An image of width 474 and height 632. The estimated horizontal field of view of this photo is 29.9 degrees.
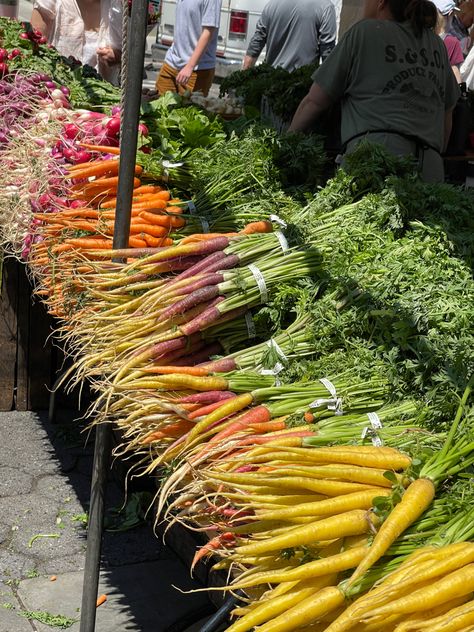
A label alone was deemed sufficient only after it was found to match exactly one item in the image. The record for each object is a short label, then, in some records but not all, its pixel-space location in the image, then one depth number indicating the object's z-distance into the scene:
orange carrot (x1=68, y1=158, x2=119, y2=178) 3.50
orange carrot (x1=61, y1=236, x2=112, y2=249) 3.20
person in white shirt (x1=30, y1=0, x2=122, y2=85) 7.48
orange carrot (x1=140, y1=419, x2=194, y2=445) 2.45
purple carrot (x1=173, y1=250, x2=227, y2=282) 2.79
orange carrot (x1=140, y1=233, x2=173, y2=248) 3.19
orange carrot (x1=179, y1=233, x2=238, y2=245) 3.00
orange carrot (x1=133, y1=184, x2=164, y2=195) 3.50
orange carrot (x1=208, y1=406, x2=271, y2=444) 2.27
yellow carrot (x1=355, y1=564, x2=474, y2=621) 1.56
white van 12.13
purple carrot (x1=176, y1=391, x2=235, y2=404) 2.42
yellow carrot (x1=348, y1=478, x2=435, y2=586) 1.67
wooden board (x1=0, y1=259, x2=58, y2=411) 4.84
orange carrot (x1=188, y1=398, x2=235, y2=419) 2.39
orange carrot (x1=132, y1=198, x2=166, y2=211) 3.34
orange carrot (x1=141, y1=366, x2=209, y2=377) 2.51
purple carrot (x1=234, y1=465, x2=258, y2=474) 2.09
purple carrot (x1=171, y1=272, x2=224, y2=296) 2.70
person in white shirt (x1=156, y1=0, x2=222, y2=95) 7.77
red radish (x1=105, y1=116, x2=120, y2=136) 3.79
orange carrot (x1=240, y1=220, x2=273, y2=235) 3.05
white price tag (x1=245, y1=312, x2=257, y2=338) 2.72
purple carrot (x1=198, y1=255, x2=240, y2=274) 2.78
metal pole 2.62
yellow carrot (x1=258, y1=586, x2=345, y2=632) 1.69
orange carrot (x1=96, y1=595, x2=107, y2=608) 3.49
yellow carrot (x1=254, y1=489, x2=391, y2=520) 1.84
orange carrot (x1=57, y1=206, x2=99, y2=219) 3.38
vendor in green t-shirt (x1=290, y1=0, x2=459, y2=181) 4.39
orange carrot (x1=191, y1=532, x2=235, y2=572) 2.05
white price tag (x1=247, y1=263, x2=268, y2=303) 2.71
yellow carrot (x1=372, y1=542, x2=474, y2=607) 1.58
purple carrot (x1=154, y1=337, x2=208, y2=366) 2.66
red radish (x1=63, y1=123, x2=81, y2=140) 3.87
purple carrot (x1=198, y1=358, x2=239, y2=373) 2.56
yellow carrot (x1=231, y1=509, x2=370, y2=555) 1.79
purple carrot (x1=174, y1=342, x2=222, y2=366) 2.69
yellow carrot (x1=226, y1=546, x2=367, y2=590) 1.73
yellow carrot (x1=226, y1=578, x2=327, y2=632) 1.75
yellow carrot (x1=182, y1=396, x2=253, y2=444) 2.32
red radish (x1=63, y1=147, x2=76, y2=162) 3.73
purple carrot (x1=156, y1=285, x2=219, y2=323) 2.66
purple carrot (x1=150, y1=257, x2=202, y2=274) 2.86
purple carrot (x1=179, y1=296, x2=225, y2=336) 2.63
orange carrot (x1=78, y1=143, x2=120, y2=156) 3.63
